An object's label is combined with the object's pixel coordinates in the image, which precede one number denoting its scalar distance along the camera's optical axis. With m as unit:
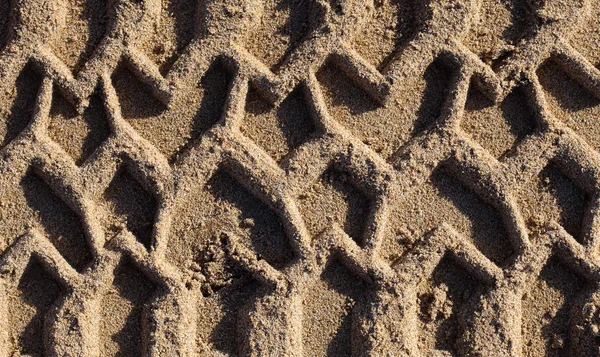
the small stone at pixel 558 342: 0.53
